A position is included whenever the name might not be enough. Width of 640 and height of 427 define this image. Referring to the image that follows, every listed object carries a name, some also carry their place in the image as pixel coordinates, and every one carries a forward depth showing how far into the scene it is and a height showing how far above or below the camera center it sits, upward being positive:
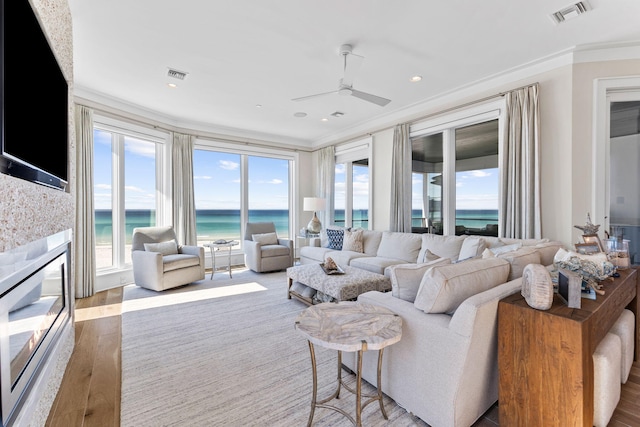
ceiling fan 2.91 +1.52
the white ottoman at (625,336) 1.88 -0.83
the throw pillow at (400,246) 4.22 -0.49
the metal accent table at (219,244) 5.04 -0.53
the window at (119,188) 4.46 +0.42
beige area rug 1.73 -1.17
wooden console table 1.29 -0.69
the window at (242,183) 6.28 +0.71
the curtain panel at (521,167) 3.26 +0.52
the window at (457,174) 3.93 +0.57
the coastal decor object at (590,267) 1.61 -0.32
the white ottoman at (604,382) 1.53 -0.89
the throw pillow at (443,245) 3.71 -0.43
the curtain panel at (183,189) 5.19 +0.43
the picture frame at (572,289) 1.41 -0.38
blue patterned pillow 5.27 -0.46
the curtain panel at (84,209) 3.86 +0.07
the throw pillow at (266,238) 5.57 -0.48
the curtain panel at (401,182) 4.75 +0.50
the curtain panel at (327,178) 6.43 +0.77
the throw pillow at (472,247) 3.33 -0.41
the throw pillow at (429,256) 2.82 -0.43
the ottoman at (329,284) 3.03 -0.77
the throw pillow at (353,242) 4.93 -0.49
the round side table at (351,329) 1.37 -0.58
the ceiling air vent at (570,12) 2.30 +1.62
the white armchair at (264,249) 5.31 -0.66
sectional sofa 1.47 -0.66
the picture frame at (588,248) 2.03 -0.26
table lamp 6.05 +0.12
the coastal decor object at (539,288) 1.39 -0.37
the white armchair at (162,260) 4.14 -0.67
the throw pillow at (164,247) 4.37 -0.51
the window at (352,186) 5.94 +0.57
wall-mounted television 1.10 +0.54
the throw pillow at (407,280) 1.87 -0.43
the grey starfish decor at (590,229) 2.17 -0.13
